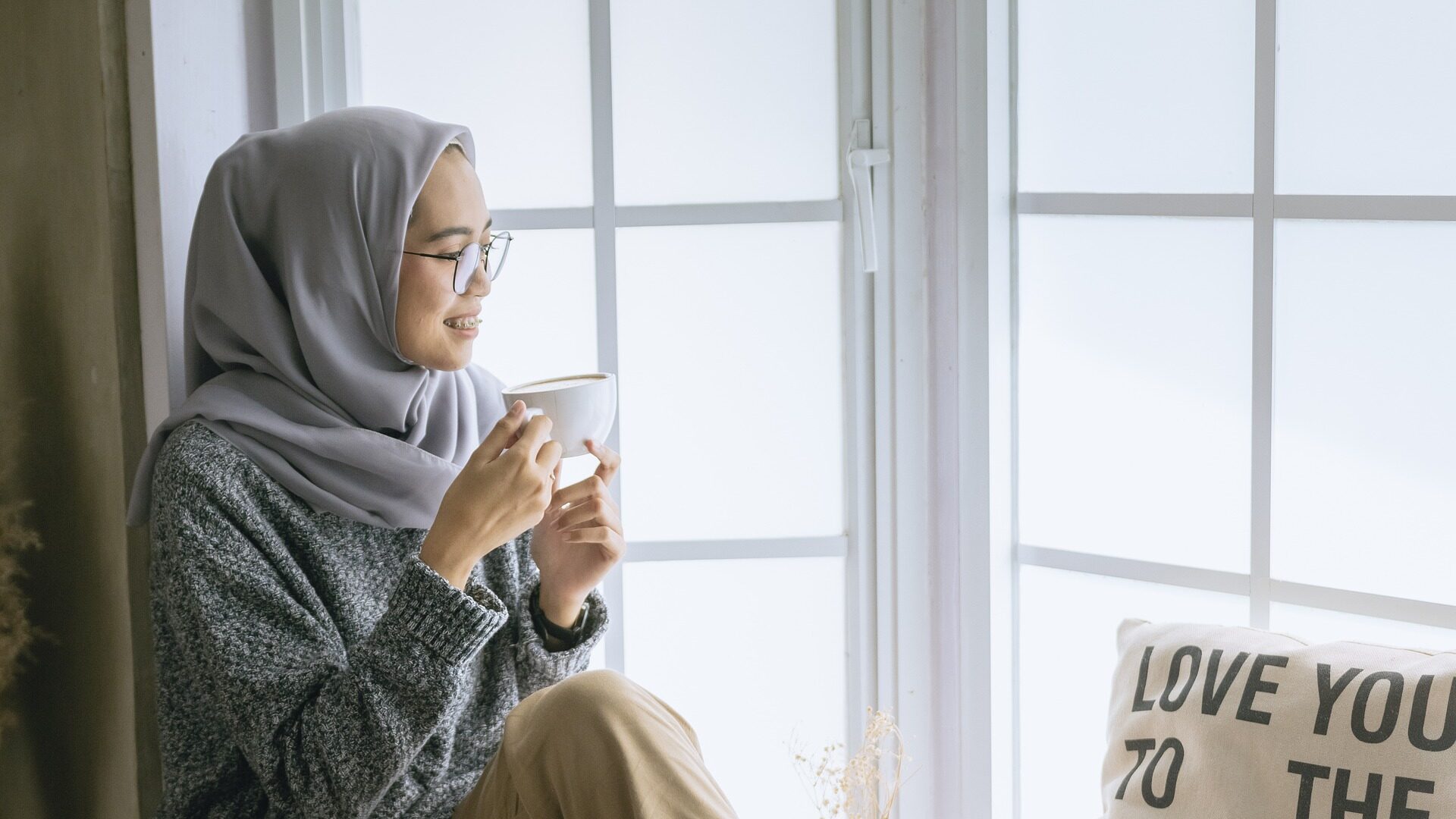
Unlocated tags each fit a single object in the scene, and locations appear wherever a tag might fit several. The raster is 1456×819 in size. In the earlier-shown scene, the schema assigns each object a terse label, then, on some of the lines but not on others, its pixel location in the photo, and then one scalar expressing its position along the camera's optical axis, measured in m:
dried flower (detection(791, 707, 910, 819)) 2.90
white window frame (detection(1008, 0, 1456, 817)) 2.65
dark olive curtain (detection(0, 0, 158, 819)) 2.78
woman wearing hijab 2.56
